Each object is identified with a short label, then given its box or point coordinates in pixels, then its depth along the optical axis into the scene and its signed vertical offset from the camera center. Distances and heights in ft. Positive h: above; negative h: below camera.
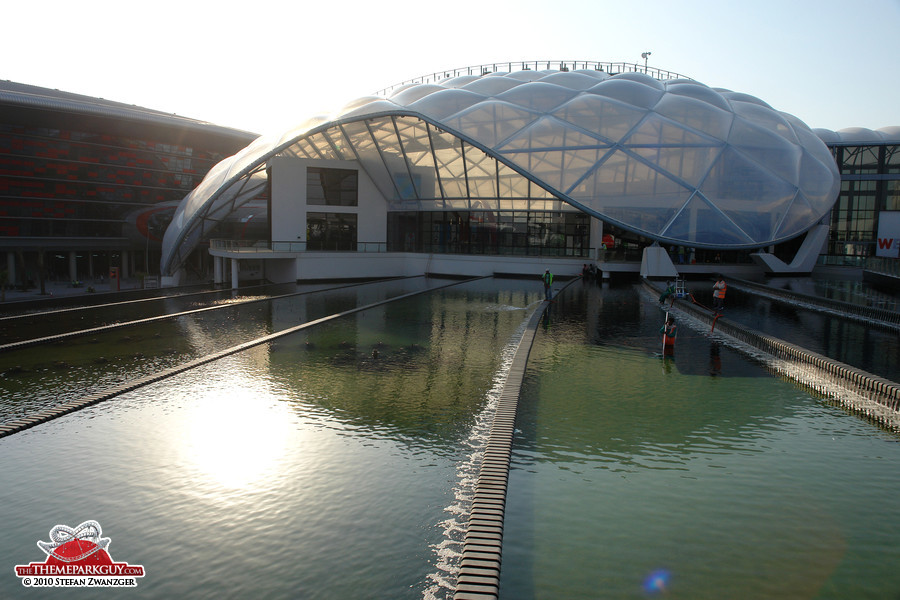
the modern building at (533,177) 112.27 +12.89
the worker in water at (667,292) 77.71 -4.92
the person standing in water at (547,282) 86.58 -4.51
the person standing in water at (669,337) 52.75 -6.89
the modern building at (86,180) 147.84 +14.05
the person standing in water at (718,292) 73.17 -4.50
